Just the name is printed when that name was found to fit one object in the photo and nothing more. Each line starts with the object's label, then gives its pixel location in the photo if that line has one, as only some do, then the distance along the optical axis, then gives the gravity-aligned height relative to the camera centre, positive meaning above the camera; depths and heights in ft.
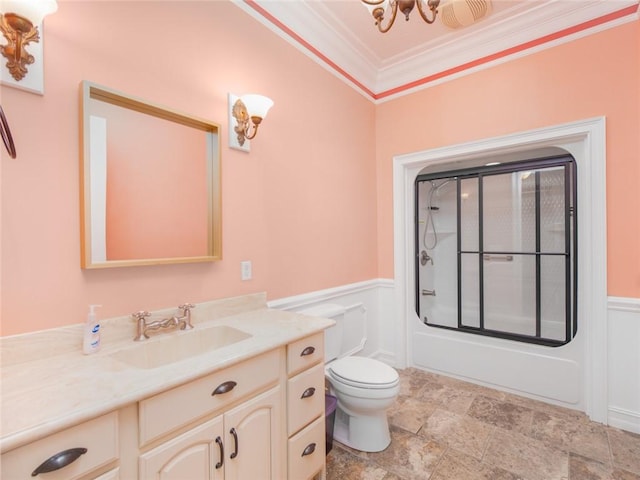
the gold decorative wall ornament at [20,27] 3.22 +2.30
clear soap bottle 3.77 -1.17
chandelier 4.45 +3.34
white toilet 5.83 -3.07
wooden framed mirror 4.09 +0.85
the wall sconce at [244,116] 5.47 +2.22
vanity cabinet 2.53 -2.01
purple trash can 5.94 -3.53
